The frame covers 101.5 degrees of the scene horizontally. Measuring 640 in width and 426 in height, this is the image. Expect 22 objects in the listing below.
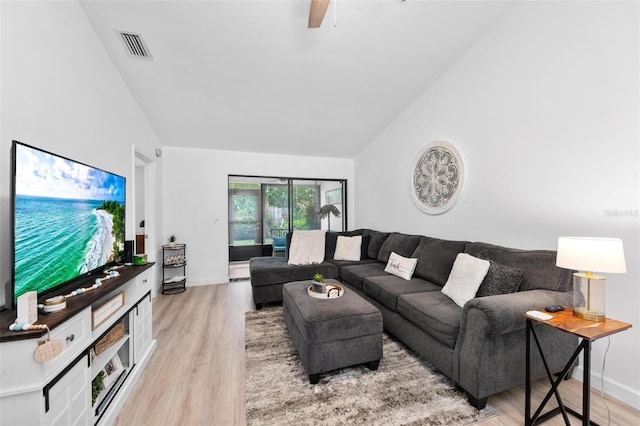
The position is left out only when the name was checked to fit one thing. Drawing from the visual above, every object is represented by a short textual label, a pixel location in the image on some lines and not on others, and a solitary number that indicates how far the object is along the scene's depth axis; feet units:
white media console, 3.34
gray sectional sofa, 5.33
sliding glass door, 16.98
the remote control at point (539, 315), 4.87
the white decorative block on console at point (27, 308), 3.48
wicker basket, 5.47
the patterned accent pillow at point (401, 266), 9.96
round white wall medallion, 10.06
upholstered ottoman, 6.26
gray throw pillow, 6.63
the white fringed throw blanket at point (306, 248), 12.65
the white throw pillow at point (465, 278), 6.98
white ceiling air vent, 7.56
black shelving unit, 13.56
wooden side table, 4.32
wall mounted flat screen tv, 4.00
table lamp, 4.65
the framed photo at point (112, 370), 5.74
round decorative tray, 7.64
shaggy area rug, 5.24
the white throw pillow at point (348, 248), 13.60
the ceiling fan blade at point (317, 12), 5.59
